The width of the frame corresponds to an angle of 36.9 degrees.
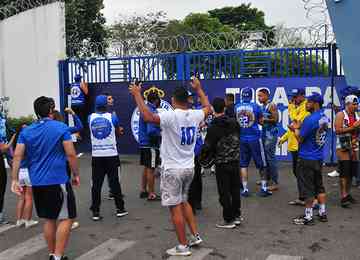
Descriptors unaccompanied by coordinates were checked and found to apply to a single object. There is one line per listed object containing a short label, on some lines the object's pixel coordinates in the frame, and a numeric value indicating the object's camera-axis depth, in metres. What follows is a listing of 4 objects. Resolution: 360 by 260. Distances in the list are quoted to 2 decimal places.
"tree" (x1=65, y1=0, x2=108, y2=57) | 18.97
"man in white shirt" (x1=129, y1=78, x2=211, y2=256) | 5.74
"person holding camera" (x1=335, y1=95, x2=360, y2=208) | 7.80
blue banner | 11.51
